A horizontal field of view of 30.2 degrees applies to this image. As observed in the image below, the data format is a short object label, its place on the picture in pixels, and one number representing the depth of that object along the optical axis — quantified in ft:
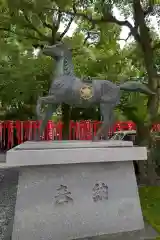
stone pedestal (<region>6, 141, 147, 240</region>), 10.54
